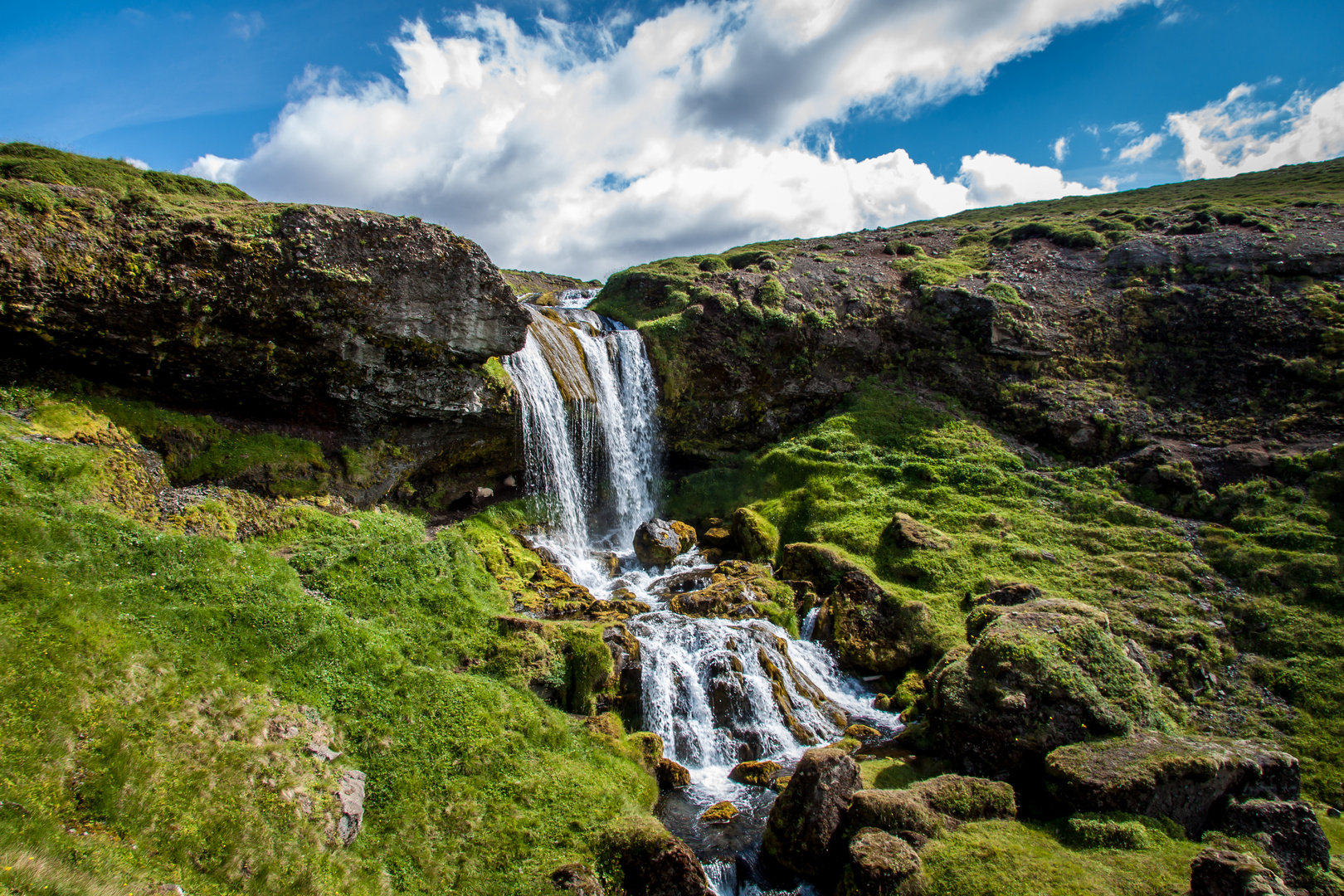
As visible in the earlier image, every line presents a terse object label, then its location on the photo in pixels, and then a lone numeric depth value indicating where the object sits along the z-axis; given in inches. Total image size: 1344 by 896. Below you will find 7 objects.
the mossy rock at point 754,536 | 815.1
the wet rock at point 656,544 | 823.1
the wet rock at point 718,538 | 872.3
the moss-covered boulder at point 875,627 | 609.6
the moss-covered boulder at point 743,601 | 627.8
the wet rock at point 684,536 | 863.1
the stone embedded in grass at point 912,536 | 771.4
